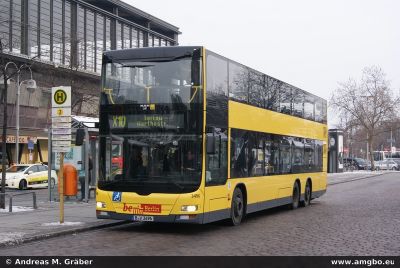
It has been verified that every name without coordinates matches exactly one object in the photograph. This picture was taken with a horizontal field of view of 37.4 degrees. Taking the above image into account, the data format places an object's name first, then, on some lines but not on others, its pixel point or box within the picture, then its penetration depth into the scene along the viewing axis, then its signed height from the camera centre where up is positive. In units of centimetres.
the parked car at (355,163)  7638 +44
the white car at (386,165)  8344 +23
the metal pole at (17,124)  3608 +258
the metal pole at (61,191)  1346 -60
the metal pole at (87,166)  1986 -2
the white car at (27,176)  3009 -57
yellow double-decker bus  1211 +60
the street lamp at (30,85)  3436 +469
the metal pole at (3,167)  1672 -6
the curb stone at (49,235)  1086 -140
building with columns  4184 +899
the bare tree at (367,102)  7069 +773
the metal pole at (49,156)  2033 +30
